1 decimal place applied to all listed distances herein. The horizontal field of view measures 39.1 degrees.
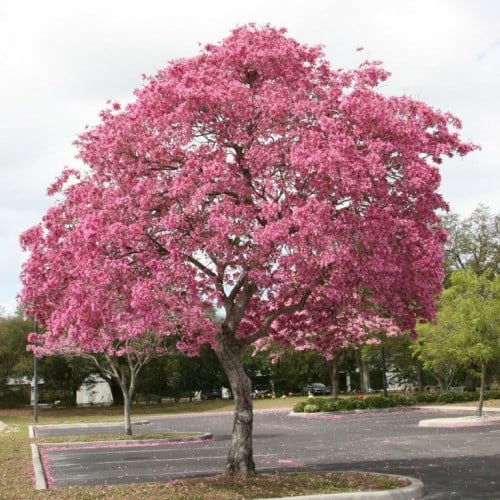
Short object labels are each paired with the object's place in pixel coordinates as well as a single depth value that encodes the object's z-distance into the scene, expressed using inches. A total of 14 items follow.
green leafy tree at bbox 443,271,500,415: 1111.6
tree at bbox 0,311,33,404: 2297.0
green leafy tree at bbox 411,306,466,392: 1162.0
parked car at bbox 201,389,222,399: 2940.5
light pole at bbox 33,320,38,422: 1672.0
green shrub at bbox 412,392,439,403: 1752.0
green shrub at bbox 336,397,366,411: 1556.3
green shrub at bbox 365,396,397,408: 1588.3
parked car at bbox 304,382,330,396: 2874.0
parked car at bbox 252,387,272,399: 2875.0
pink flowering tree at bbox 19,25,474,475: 451.8
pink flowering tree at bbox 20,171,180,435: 462.6
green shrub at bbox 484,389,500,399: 1741.1
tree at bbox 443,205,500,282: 2384.4
